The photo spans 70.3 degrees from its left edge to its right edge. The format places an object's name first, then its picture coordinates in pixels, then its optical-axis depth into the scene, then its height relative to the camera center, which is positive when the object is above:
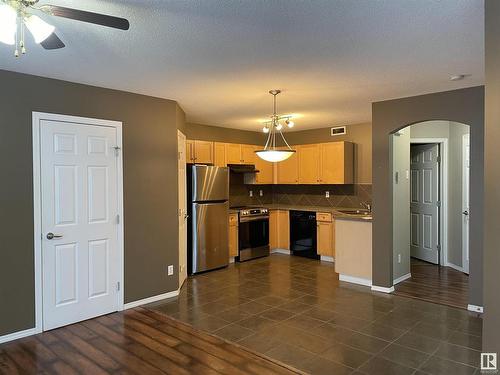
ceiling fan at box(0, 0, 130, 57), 1.62 +0.80
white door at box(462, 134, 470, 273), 5.45 -0.23
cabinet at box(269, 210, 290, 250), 6.97 -0.88
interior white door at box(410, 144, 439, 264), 6.06 -0.33
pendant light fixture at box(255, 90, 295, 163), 4.16 +0.37
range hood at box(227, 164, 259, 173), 6.67 +0.32
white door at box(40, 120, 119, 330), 3.54 -0.37
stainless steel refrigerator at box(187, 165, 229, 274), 5.48 -0.51
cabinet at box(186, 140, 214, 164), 5.84 +0.57
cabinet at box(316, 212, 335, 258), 6.24 -0.89
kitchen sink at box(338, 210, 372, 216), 5.25 -0.45
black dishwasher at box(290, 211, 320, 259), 6.55 -0.94
